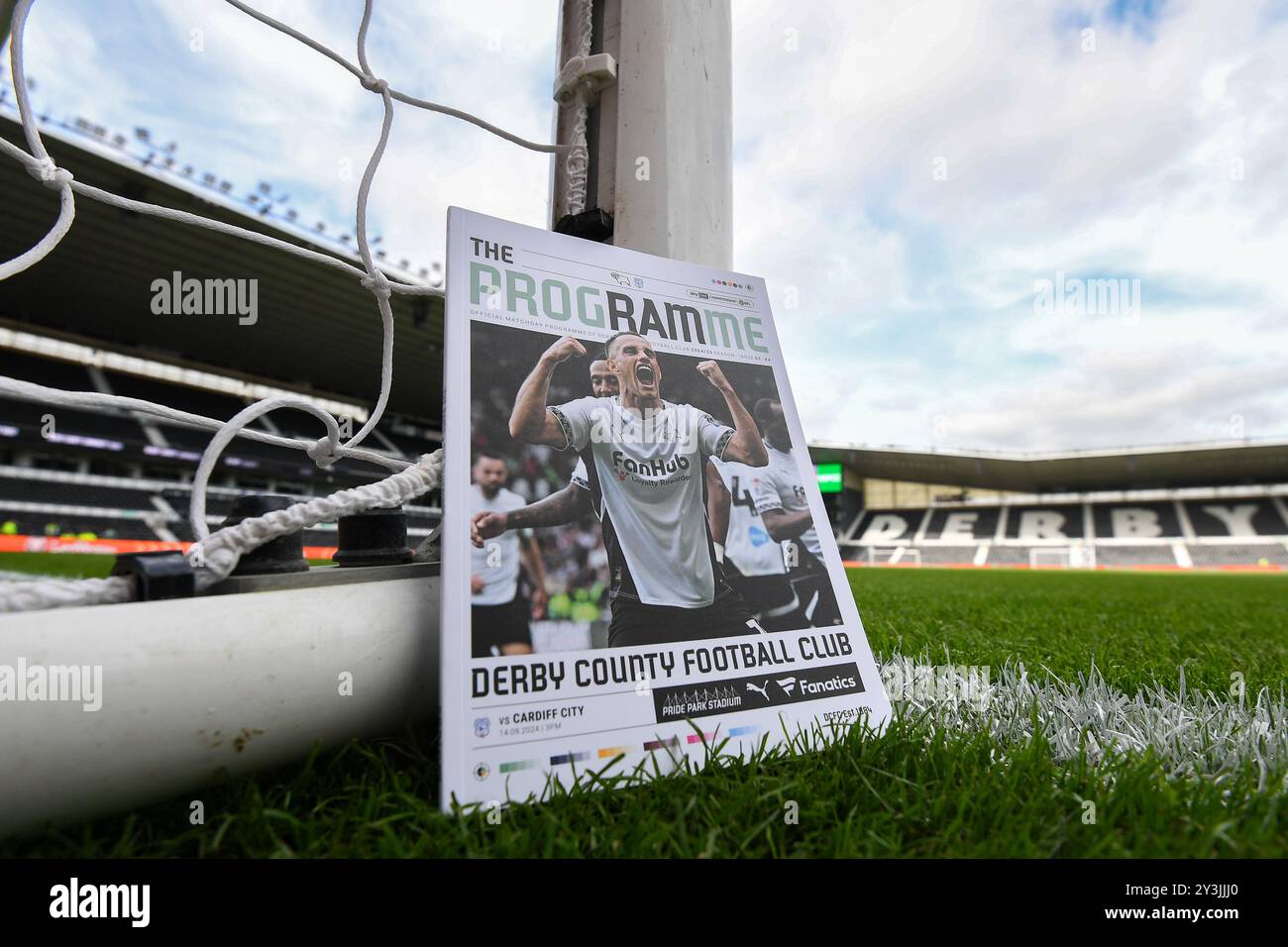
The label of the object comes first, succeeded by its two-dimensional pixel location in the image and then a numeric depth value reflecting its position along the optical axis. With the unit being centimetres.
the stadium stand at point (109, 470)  1319
